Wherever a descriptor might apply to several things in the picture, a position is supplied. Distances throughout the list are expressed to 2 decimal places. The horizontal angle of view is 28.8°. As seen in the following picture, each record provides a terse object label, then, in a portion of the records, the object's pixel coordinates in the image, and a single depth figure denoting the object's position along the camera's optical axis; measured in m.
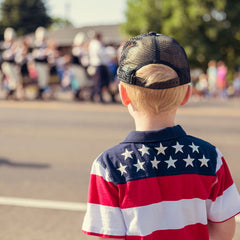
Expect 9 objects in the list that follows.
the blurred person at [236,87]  21.00
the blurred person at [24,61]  16.88
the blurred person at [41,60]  17.03
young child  1.66
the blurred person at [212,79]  20.25
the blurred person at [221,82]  19.94
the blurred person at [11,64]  16.72
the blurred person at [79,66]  16.48
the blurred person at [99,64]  14.96
